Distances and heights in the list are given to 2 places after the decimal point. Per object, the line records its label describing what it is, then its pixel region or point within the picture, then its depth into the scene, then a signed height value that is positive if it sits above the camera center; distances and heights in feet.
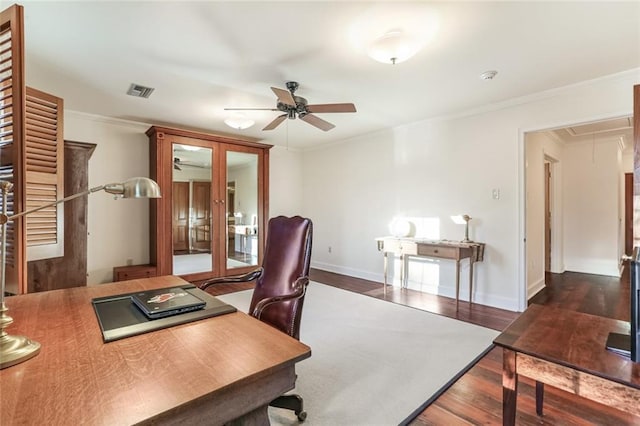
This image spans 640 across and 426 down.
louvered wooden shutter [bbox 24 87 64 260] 5.98 +0.98
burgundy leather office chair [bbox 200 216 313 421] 5.59 -1.42
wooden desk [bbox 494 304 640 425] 3.22 -1.73
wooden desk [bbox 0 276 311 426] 2.21 -1.42
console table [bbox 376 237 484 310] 11.81 -1.55
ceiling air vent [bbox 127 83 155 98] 10.32 +4.36
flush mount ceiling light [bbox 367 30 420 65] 6.84 +3.85
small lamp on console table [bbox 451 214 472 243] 12.53 -0.38
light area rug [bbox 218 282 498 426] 5.77 -3.74
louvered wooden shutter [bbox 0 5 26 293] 4.10 +1.48
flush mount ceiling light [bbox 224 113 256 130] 12.45 +3.83
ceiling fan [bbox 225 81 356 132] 8.82 +3.42
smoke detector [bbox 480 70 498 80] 9.09 +4.23
